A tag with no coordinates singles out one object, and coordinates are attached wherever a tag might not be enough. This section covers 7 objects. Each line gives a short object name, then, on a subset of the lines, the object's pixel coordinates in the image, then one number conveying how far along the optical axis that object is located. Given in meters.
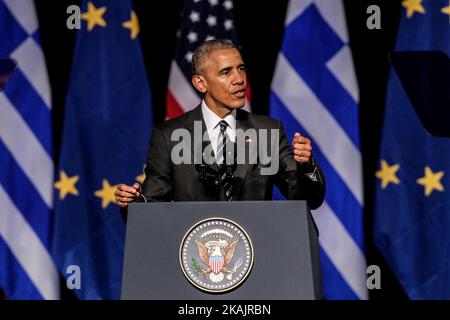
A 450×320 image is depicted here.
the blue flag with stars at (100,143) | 10.81
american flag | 10.89
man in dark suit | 6.86
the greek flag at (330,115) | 10.62
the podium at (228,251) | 5.85
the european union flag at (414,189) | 10.48
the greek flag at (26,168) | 10.83
